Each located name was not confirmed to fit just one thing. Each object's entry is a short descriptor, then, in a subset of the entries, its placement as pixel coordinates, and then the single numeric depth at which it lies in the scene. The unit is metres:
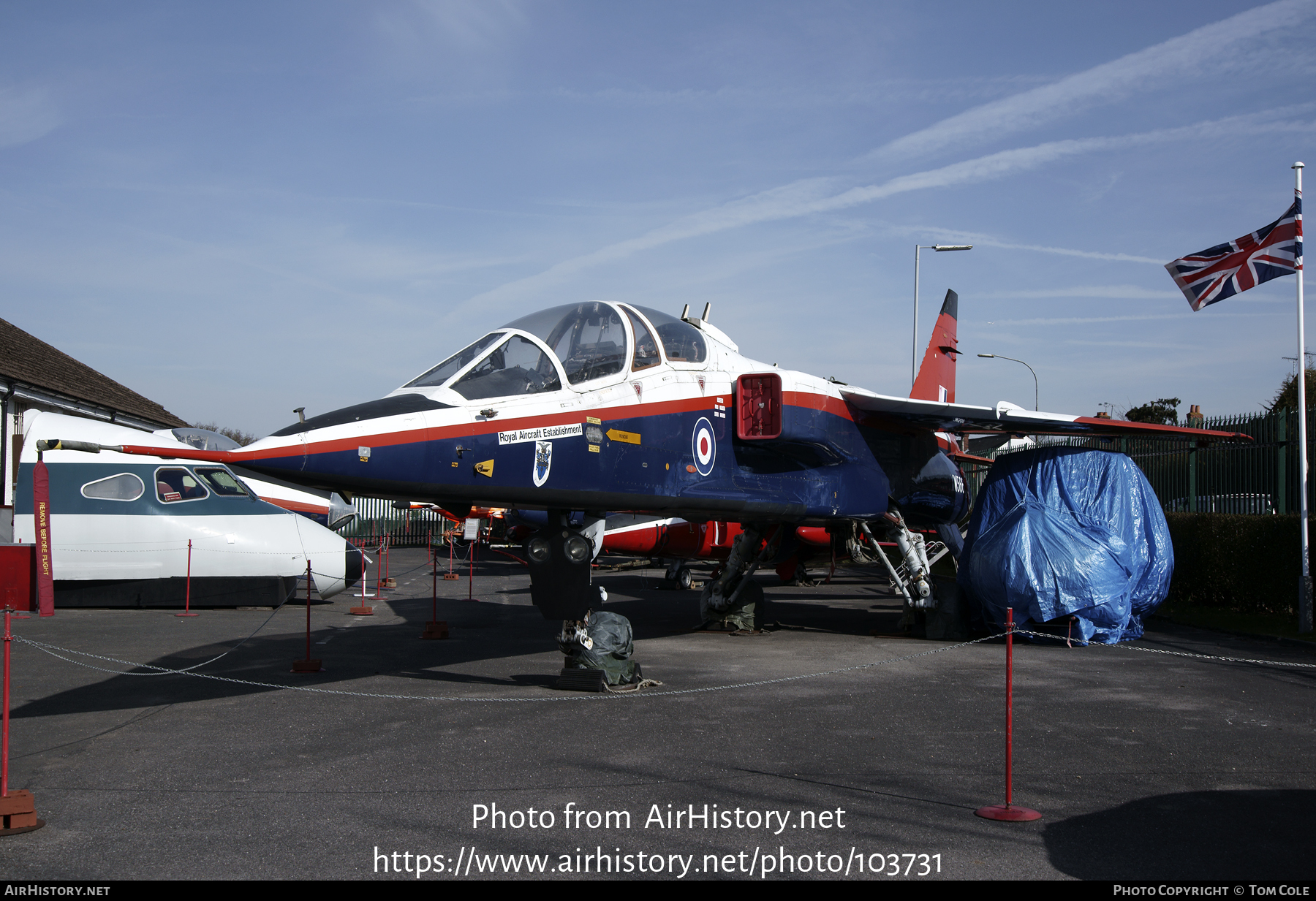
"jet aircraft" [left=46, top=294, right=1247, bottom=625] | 6.66
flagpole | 12.67
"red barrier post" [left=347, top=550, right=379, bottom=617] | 15.97
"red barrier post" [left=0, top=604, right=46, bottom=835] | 4.82
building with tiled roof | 23.52
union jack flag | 12.84
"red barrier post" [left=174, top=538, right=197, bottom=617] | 15.28
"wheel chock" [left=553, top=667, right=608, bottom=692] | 8.84
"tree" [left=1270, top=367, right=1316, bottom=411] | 41.53
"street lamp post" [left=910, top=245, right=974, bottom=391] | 24.83
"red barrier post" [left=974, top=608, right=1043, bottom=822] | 5.03
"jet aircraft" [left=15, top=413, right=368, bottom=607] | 15.04
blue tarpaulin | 12.20
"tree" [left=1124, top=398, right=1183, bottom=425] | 53.50
